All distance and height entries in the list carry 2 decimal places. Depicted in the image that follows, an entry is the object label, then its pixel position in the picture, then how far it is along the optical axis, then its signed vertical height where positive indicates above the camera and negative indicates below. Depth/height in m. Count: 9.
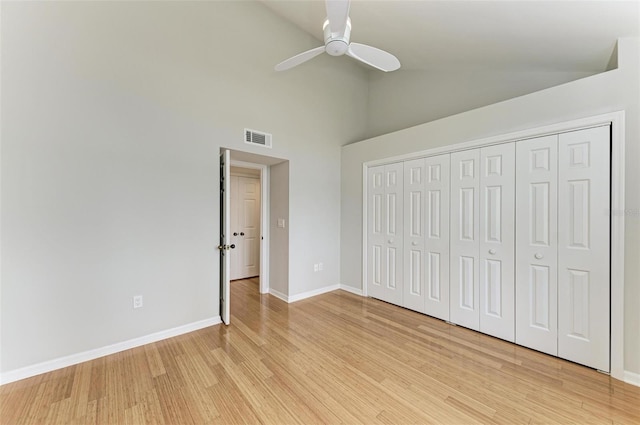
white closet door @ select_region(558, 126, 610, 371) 2.04 -0.30
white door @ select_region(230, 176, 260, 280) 4.85 -0.32
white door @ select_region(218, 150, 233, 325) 2.92 -0.36
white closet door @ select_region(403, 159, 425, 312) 3.23 -0.31
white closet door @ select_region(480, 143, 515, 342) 2.52 -0.30
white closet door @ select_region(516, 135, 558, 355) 2.28 -0.30
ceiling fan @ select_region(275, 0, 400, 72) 1.65 +1.31
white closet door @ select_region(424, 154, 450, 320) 3.00 -0.31
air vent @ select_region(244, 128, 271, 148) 3.24 +0.96
